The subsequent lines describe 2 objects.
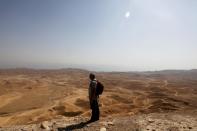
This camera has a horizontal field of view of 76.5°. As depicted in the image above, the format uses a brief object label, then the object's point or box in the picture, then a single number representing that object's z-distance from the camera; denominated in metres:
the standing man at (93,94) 4.32
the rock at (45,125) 4.48
